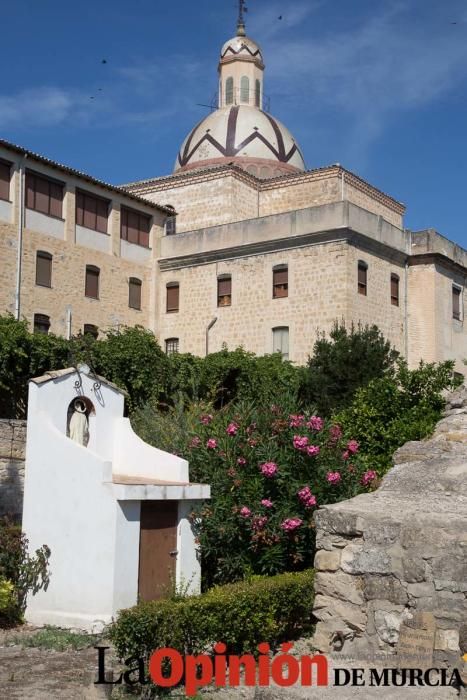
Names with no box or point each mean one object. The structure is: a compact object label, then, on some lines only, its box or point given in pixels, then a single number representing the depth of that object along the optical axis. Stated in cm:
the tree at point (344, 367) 2072
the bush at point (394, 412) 1249
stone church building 2753
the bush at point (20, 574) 958
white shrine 911
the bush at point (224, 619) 734
